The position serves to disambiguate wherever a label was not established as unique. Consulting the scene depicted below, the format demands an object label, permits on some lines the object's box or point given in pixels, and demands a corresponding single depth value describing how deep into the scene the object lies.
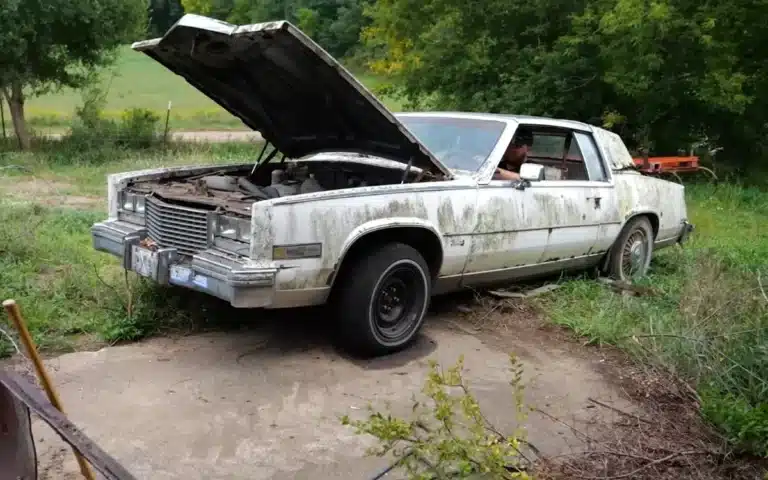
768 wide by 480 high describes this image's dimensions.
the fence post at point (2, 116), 17.24
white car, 4.71
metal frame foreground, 2.17
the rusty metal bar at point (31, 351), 2.49
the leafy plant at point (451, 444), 2.85
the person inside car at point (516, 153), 6.50
